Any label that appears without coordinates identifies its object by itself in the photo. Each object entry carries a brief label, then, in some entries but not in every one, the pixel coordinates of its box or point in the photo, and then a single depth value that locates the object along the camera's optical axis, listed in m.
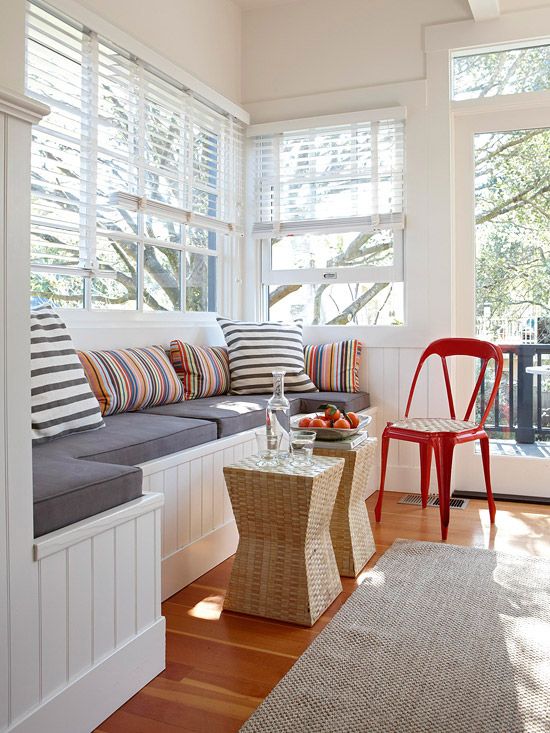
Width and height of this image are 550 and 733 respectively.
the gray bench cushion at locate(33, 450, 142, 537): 1.54
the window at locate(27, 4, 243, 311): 2.83
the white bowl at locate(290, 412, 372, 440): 2.65
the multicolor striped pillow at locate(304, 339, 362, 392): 3.99
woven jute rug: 1.63
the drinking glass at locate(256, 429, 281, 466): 2.35
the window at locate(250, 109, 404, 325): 4.08
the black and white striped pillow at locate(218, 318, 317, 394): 3.72
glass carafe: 2.34
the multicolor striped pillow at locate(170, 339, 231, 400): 3.47
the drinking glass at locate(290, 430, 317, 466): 2.40
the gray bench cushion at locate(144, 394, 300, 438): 2.87
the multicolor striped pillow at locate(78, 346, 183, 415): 2.79
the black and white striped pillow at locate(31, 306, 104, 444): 2.24
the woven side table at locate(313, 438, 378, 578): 2.60
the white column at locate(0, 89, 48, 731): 1.39
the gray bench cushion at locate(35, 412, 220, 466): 2.11
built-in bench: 1.60
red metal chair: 3.11
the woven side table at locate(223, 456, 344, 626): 2.19
